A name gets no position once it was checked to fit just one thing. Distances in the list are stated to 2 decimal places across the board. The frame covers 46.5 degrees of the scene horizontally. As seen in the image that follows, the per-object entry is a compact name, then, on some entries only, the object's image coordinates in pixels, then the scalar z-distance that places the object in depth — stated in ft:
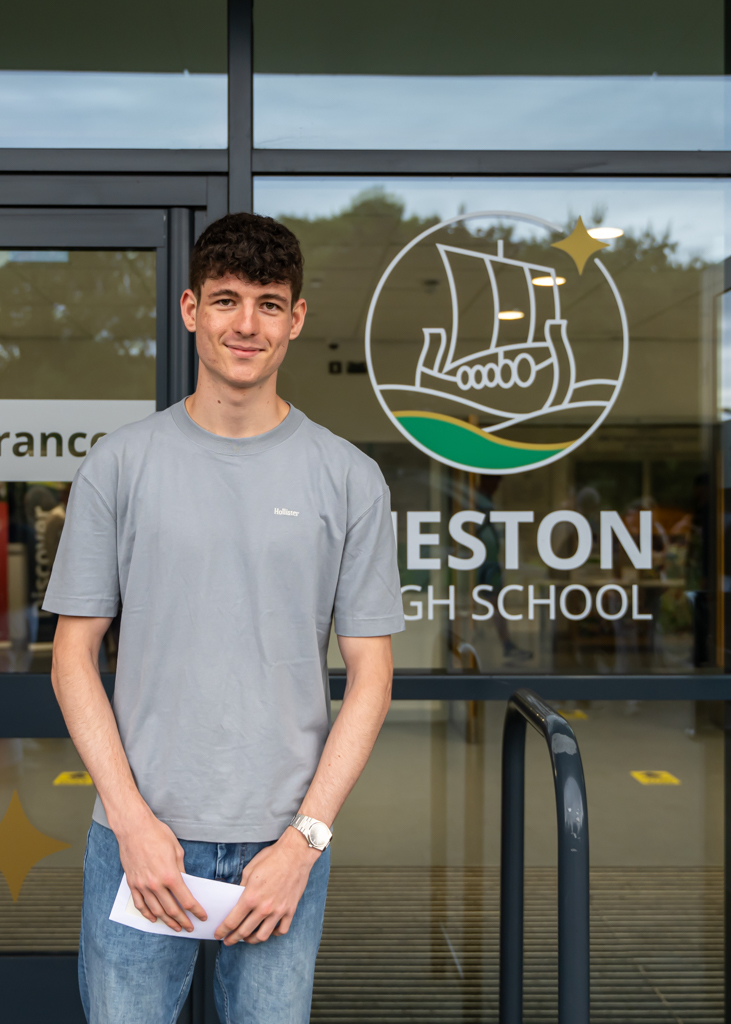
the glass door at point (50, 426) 7.75
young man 4.49
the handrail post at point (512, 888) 6.56
